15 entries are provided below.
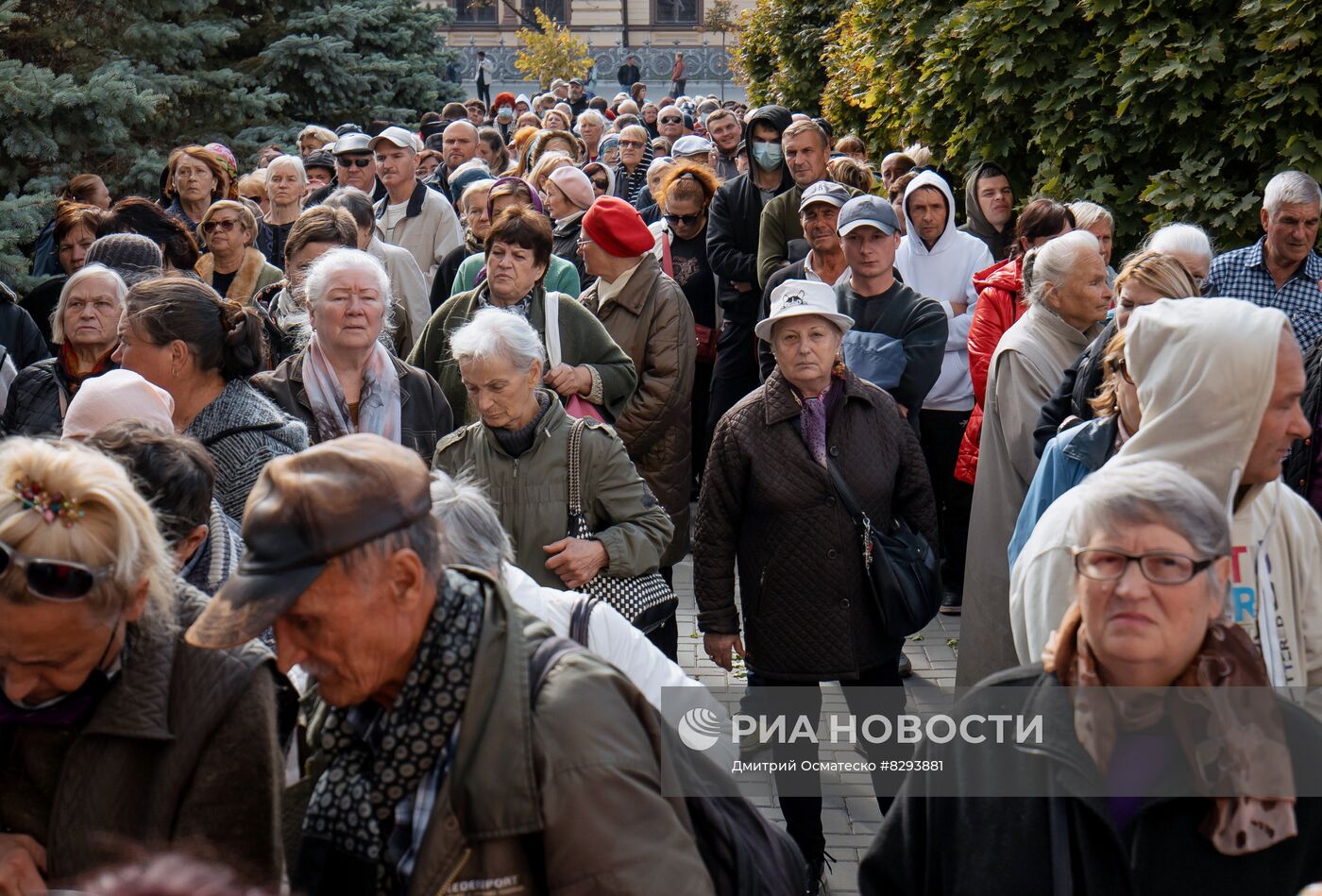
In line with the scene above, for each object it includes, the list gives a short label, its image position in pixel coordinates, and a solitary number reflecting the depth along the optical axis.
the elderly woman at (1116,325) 4.71
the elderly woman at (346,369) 5.05
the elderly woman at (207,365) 4.27
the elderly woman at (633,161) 14.14
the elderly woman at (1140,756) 2.42
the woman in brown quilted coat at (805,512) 4.92
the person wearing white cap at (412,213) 9.12
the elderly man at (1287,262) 7.16
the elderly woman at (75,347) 5.54
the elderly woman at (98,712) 2.44
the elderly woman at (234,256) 7.52
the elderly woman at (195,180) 9.11
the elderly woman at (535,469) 4.66
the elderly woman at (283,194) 9.58
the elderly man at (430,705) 2.16
